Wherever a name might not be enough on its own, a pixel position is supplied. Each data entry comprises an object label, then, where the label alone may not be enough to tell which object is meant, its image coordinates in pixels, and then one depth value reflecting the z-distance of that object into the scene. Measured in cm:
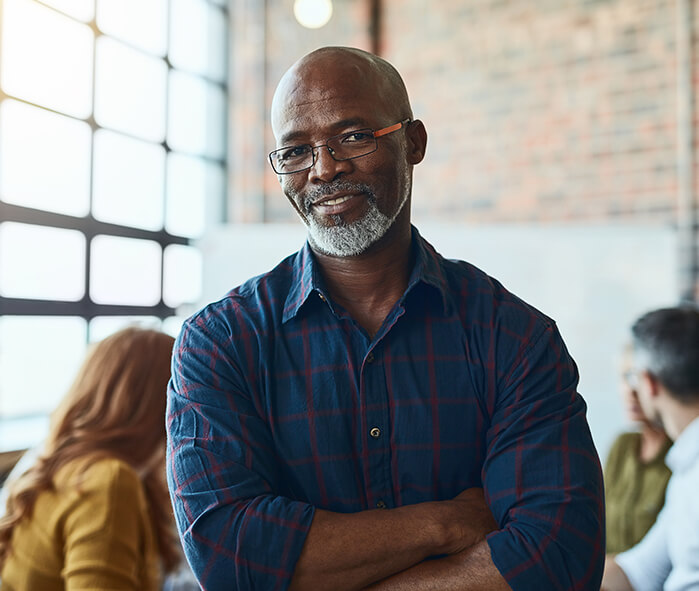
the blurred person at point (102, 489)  166
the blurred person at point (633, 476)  249
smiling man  109
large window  361
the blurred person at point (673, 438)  169
